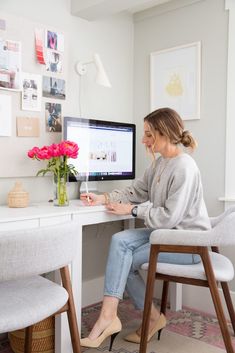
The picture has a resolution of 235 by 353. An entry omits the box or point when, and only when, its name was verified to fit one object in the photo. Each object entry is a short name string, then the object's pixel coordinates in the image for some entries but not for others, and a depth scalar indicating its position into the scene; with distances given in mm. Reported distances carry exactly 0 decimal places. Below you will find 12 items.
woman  1922
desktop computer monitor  2414
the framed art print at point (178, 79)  2639
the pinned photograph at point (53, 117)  2426
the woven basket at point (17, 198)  2096
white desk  1785
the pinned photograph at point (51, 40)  2400
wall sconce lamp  2459
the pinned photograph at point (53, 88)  2396
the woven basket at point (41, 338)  1996
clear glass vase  2213
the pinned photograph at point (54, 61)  2408
